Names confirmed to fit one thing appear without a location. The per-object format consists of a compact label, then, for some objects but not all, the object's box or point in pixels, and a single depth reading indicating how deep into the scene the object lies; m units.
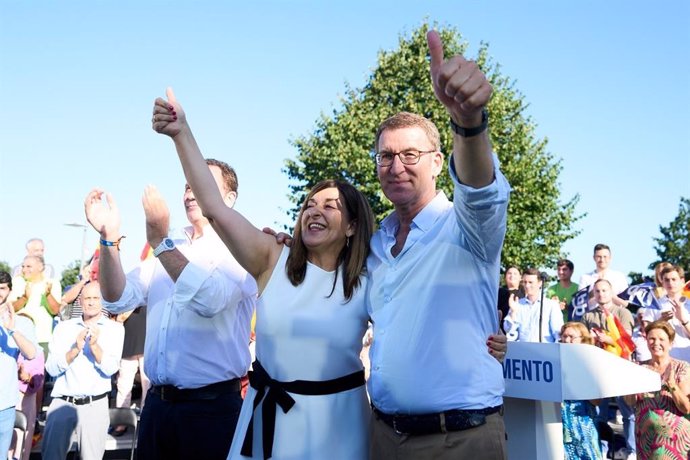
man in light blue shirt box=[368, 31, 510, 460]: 2.53
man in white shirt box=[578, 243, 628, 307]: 9.77
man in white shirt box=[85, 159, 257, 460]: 3.62
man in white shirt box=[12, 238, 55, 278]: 9.41
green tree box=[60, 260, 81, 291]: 64.14
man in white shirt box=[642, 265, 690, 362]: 7.29
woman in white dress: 2.86
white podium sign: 3.36
